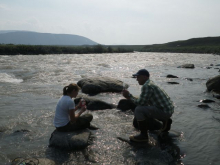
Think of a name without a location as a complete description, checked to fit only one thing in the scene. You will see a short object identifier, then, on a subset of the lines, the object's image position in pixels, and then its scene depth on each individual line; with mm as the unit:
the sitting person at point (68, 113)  5891
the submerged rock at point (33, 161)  4793
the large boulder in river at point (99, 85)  13523
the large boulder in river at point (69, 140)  5754
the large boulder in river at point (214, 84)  13688
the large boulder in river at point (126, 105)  9539
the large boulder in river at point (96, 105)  9627
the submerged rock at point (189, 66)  30984
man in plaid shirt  6074
